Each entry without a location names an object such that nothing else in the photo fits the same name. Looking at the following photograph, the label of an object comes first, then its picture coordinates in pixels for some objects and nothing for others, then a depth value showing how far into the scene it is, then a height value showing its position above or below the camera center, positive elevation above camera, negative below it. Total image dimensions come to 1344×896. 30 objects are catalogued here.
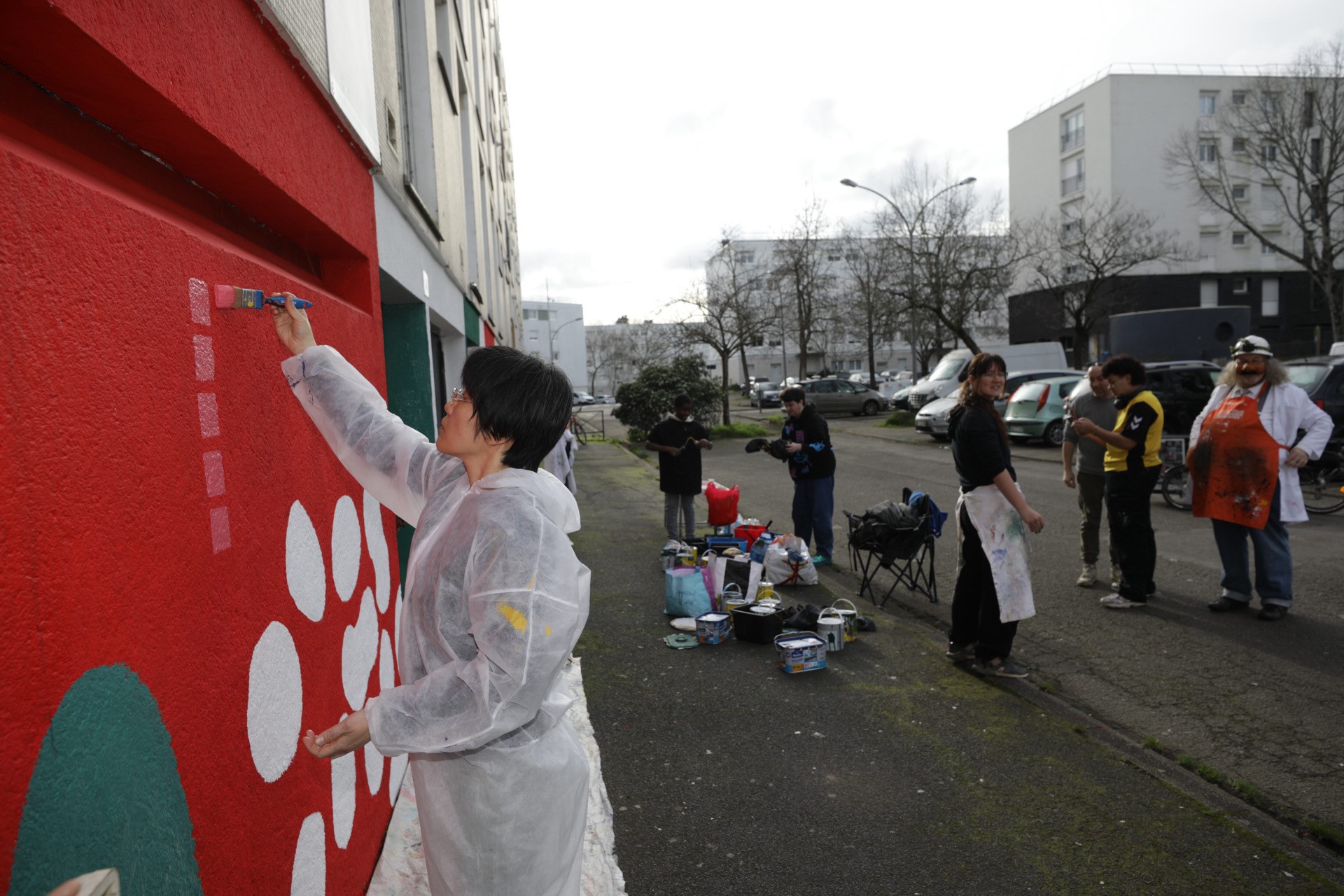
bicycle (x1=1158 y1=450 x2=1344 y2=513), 9.95 -1.69
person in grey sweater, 7.13 -0.98
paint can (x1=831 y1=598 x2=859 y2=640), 6.14 -1.90
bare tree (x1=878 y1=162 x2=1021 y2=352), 28.33 +3.65
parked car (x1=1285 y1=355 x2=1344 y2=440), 11.05 -0.49
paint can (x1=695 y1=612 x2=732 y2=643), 6.11 -1.88
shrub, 24.33 -0.51
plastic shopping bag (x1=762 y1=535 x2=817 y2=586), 7.50 -1.73
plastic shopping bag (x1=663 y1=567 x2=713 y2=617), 6.73 -1.77
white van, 26.92 -0.10
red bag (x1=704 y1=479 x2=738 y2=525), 8.80 -1.40
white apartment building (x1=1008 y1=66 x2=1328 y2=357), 41.72 +7.96
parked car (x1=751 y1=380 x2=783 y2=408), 40.28 -1.27
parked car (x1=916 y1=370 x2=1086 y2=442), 21.39 -1.26
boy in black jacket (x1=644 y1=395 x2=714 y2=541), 9.01 -0.89
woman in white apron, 5.02 -0.97
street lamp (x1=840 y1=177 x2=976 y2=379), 29.00 +5.24
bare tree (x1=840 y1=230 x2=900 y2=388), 35.00 +3.71
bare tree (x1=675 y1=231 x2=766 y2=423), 27.44 +1.79
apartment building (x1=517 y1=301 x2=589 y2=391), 89.38 +4.18
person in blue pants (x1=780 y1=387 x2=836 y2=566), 8.28 -1.00
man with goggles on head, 6.03 -0.87
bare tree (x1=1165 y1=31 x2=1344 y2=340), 26.20 +6.88
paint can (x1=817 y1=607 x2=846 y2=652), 5.89 -1.87
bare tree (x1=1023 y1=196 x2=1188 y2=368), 34.31 +4.43
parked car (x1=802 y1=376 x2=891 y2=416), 33.25 -1.19
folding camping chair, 6.76 -1.45
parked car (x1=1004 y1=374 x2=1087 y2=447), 18.41 -1.20
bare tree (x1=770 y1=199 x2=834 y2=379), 29.19 +3.47
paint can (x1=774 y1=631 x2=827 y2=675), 5.42 -1.87
